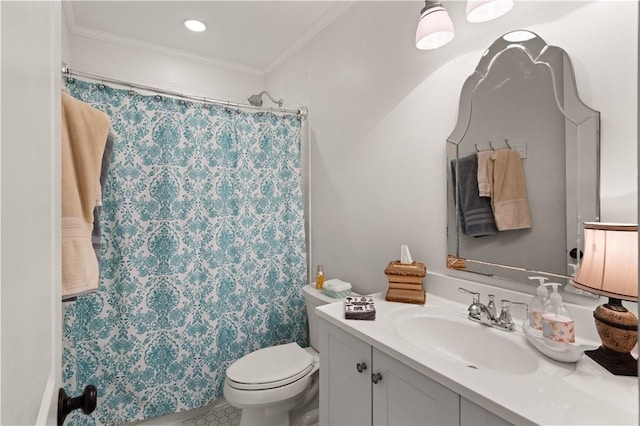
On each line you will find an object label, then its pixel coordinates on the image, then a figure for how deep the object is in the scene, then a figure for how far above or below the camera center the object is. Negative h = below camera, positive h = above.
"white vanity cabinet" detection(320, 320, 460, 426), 0.89 -0.59
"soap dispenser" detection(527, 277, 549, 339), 0.98 -0.32
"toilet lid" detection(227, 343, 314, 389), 1.54 -0.83
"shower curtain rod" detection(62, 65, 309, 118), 1.56 +0.65
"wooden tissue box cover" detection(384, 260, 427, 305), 1.37 -0.33
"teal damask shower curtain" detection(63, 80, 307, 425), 1.68 -0.29
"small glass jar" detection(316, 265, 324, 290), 1.97 -0.44
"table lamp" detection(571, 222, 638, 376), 0.78 -0.20
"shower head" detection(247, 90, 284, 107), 2.34 +0.79
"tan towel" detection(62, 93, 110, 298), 0.92 +0.06
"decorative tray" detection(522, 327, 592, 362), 0.86 -0.40
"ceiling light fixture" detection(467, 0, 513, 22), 1.11 +0.70
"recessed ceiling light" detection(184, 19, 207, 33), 2.12 +1.24
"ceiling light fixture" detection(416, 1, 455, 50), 1.24 +0.71
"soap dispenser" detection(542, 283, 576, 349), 0.88 -0.33
